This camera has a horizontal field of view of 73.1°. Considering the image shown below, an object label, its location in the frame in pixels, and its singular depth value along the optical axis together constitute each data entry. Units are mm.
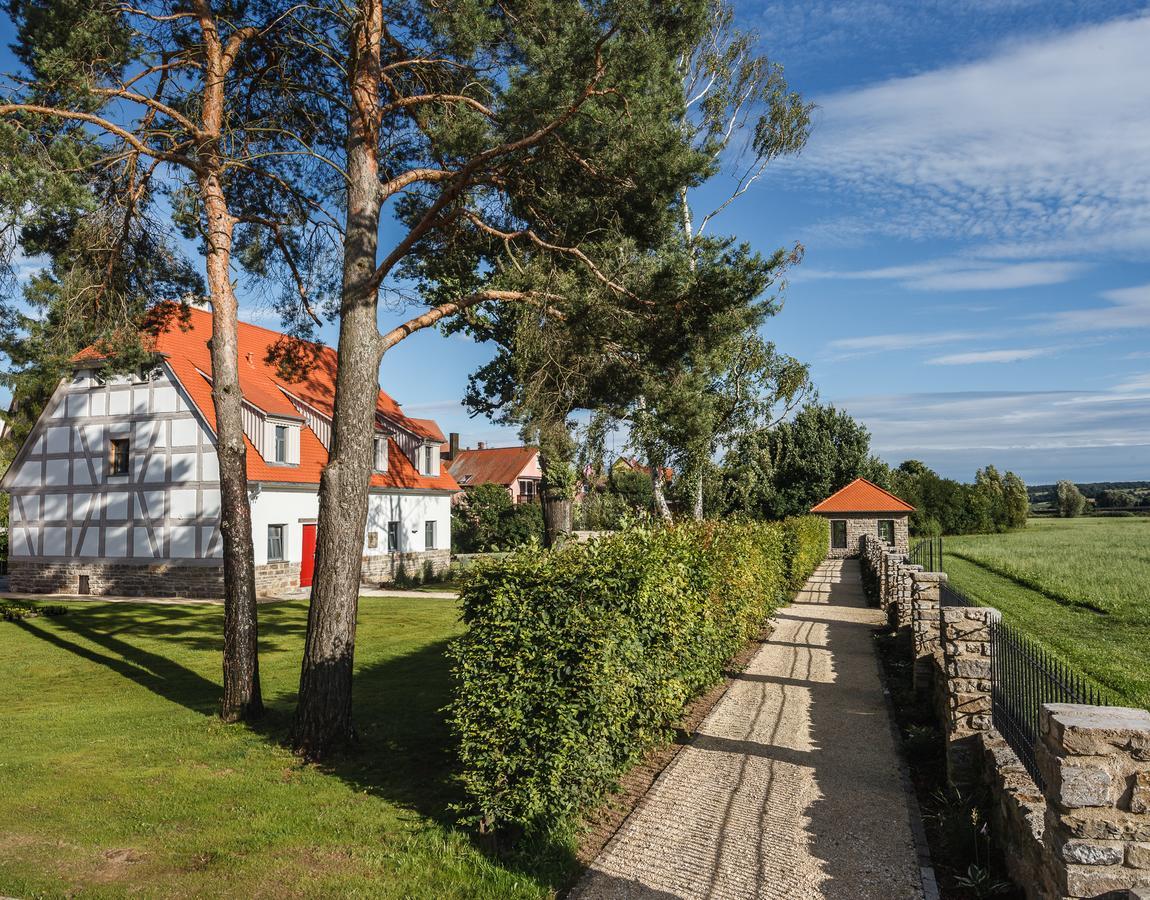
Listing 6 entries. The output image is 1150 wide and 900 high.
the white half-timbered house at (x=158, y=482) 21703
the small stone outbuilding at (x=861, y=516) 38188
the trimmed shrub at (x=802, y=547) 21172
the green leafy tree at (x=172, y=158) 8633
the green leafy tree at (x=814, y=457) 42688
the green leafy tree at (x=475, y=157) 8125
